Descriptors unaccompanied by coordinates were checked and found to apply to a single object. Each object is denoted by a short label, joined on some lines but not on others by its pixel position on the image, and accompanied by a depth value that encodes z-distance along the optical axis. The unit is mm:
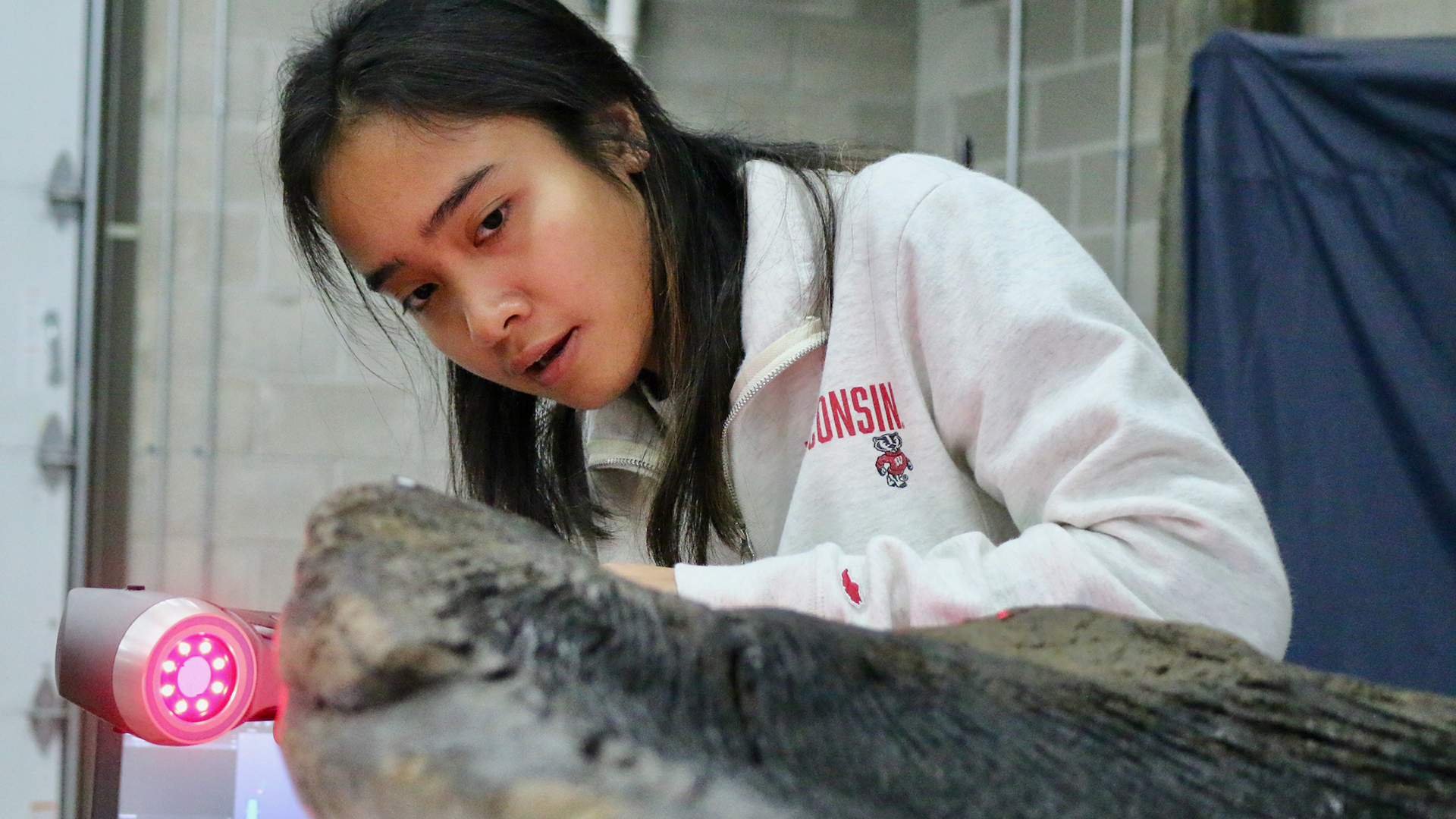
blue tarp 1787
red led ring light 646
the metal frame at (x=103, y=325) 2451
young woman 778
